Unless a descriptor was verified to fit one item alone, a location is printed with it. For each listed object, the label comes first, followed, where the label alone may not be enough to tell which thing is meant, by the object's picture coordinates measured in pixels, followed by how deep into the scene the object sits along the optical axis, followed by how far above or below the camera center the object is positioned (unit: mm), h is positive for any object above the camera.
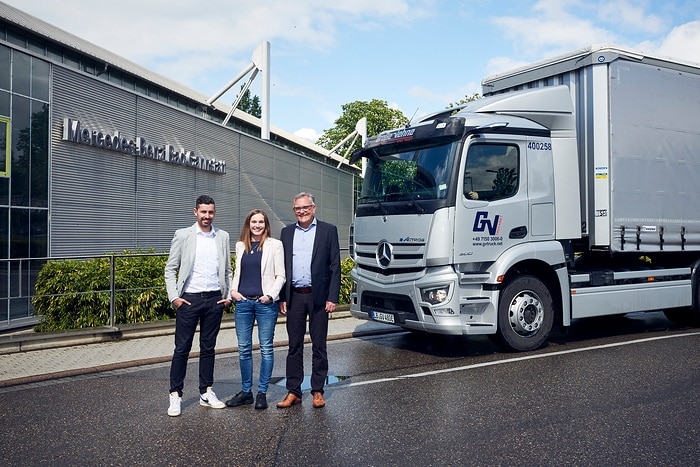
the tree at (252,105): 77875 +16955
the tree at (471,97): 41625 +9565
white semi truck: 7867 +529
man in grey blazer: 5699 -399
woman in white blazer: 5820 -369
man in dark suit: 5953 -351
